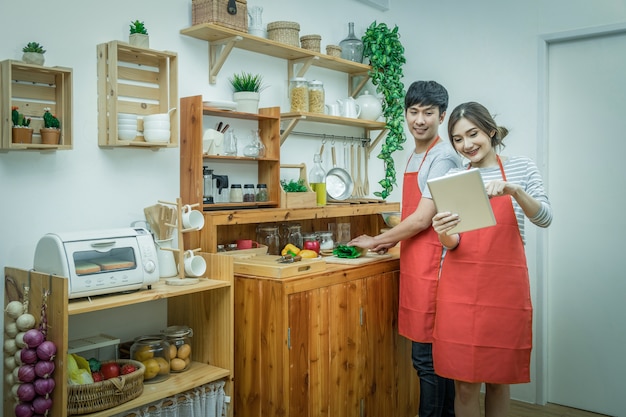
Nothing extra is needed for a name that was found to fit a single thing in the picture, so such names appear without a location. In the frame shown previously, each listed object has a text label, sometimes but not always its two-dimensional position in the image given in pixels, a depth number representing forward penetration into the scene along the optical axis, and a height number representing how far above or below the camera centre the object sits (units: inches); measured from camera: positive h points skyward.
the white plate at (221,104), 112.8 +15.8
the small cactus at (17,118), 87.2 +10.2
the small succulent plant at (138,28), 102.3 +26.9
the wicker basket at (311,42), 136.1 +32.8
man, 107.5 -8.8
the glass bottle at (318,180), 136.3 +2.1
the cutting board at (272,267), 102.9 -13.4
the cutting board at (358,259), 118.6 -13.9
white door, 140.5 -8.3
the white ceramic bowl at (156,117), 102.8 +12.1
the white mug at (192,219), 103.1 -5.0
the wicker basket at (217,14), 112.3 +32.6
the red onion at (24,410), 80.6 -29.0
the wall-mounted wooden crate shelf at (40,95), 88.4 +14.3
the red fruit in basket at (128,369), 91.5 -26.8
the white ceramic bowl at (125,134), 100.3 +9.1
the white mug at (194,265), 102.7 -12.7
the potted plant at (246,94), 120.3 +18.6
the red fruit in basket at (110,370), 91.1 -26.9
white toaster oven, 84.0 -10.0
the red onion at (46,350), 79.5 -20.9
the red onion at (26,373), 79.5 -23.8
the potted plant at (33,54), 89.0 +19.7
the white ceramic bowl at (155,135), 102.8 +9.1
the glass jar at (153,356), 96.6 -26.9
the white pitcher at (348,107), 144.7 +19.3
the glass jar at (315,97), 133.8 +20.1
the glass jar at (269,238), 128.0 -10.2
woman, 93.4 -13.1
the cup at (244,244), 120.2 -10.7
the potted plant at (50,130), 89.6 +8.7
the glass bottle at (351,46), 151.2 +35.2
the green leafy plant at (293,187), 128.6 +0.4
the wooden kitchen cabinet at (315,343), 102.3 -27.3
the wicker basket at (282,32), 128.7 +33.1
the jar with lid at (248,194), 120.8 -0.9
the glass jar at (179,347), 101.7 -26.6
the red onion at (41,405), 80.2 -28.2
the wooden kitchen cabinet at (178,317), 80.3 -21.1
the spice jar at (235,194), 119.2 -0.9
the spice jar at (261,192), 123.6 -0.6
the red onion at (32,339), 80.1 -19.5
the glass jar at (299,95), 130.9 +20.1
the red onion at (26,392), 79.7 -26.3
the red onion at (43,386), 79.7 -25.5
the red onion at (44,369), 79.5 -23.2
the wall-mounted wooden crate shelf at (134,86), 98.9 +17.7
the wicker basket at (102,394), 82.4 -28.1
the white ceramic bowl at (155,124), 102.8 +10.9
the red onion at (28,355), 79.9 -21.6
